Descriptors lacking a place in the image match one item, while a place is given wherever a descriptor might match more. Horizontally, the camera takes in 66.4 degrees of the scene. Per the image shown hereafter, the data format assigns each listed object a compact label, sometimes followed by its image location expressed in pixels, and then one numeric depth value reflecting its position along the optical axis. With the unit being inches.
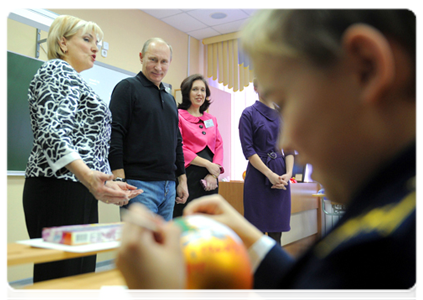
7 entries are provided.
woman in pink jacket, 90.8
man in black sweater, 62.3
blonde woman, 43.7
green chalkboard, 98.9
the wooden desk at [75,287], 19.7
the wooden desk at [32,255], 21.5
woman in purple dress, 86.3
